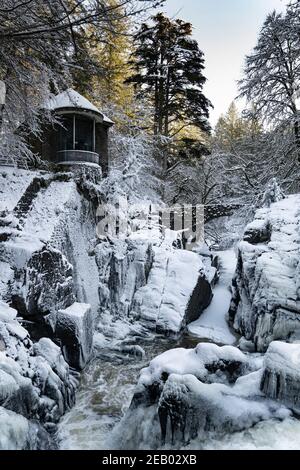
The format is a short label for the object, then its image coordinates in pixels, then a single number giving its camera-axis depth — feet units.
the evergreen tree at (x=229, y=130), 99.10
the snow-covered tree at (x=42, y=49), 14.35
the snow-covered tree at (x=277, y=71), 42.50
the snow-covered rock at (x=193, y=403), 15.44
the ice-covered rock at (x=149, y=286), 35.91
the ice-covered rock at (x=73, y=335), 25.98
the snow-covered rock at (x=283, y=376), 16.17
